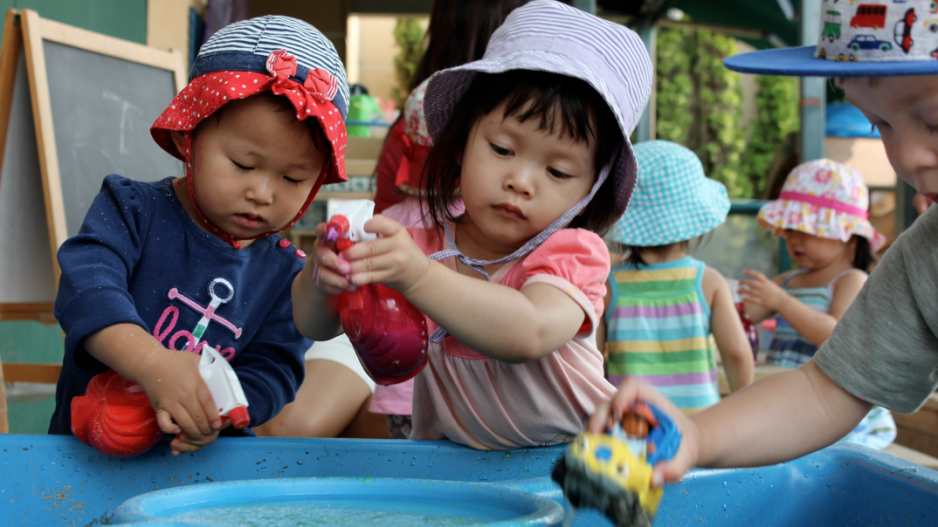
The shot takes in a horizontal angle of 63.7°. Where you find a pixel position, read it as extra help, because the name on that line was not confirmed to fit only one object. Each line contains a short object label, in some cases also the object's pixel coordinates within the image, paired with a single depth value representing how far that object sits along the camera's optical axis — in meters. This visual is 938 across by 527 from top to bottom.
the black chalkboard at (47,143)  2.16
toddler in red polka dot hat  1.19
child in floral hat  2.71
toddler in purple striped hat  1.10
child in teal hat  2.26
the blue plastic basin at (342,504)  0.78
